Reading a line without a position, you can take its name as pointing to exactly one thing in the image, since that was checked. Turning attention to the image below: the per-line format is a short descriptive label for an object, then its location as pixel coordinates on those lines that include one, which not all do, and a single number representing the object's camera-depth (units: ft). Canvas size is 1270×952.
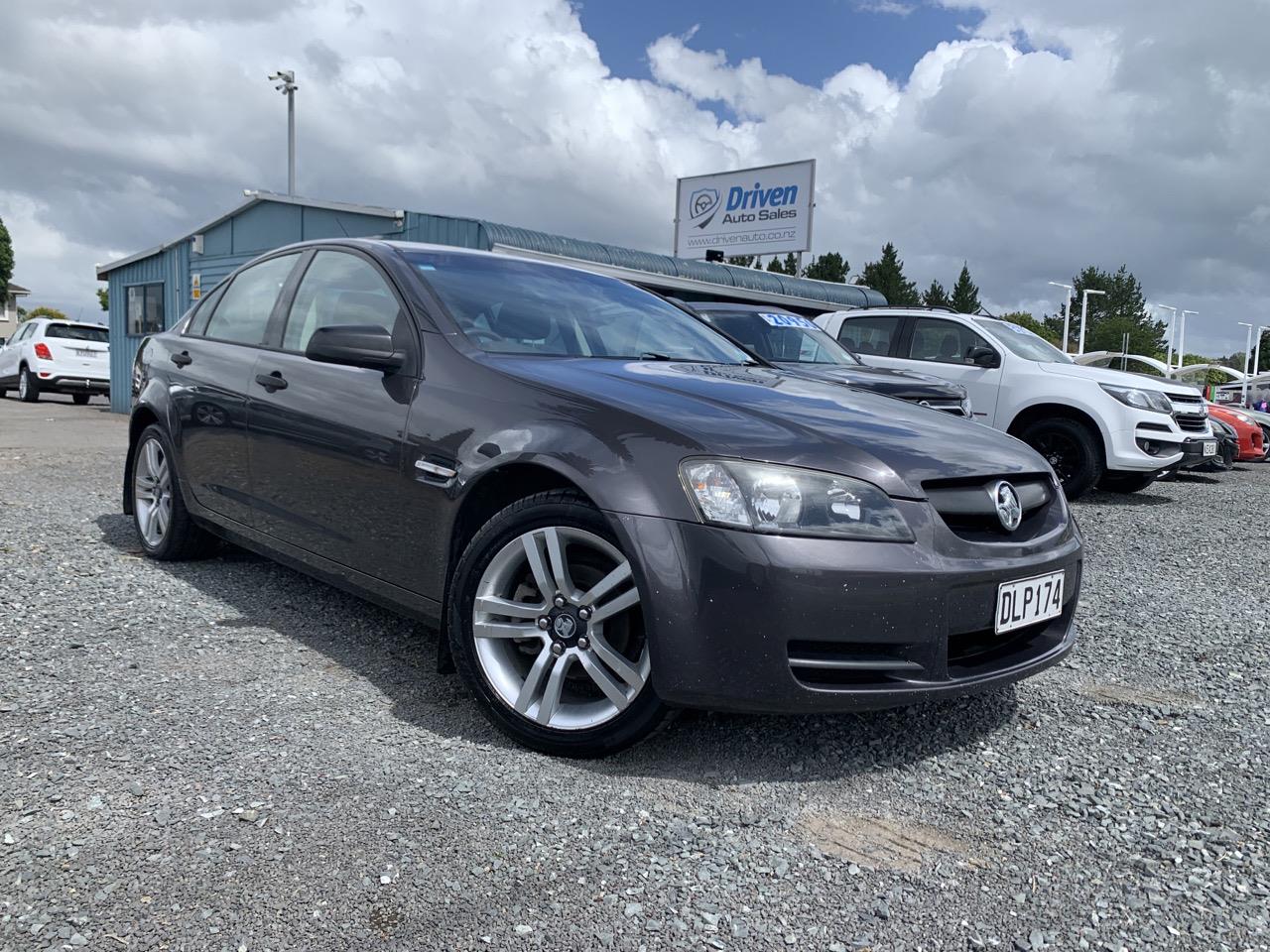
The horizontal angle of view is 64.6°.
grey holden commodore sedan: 7.79
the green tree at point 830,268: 235.40
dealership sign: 85.21
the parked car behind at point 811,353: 22.50
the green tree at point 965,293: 293.39
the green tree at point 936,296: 266.47
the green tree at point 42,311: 259.39
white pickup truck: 27.99
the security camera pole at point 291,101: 86.74
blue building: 43.04
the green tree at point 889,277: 251.25
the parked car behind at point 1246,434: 42.98
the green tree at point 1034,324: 331.57
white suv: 65.00
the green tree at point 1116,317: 298.56
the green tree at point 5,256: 212.02
